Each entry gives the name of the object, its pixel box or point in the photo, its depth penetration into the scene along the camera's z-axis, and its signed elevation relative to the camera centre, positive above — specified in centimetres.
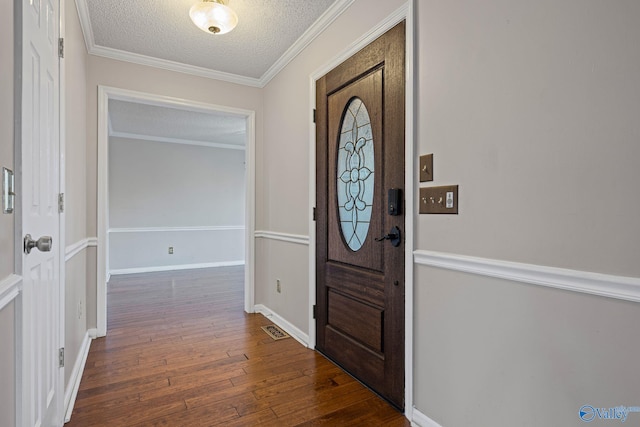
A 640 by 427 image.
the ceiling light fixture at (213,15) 200 +123
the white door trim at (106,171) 283 +39
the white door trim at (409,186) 166 +13
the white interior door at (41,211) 107 +0
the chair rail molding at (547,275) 96 -22
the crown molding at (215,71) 228 +139
